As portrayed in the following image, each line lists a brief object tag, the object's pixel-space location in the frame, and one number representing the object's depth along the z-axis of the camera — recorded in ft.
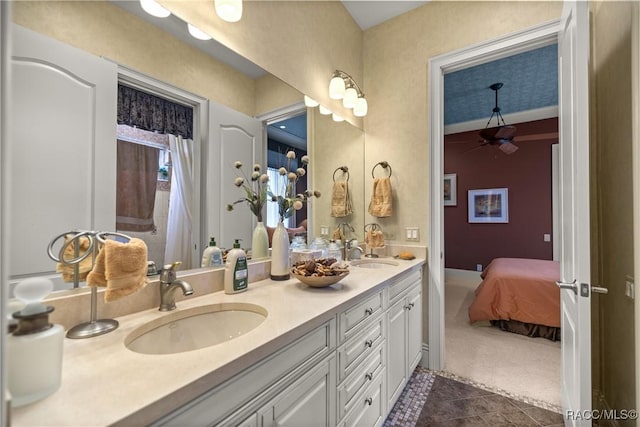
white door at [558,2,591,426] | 3.68
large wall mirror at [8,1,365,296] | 2.74
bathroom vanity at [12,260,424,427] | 1.76
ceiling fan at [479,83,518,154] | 10.84
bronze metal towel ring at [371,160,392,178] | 8.32
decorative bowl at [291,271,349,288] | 4.33
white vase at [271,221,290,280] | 5.00
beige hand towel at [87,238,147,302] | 2.59
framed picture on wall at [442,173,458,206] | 17.15
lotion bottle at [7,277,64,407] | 1.64
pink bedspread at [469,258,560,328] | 8.83
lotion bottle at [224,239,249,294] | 4.09
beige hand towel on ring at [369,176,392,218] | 8.04
